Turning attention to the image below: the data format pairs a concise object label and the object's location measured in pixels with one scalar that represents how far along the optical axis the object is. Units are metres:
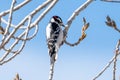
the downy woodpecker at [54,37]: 12.64
